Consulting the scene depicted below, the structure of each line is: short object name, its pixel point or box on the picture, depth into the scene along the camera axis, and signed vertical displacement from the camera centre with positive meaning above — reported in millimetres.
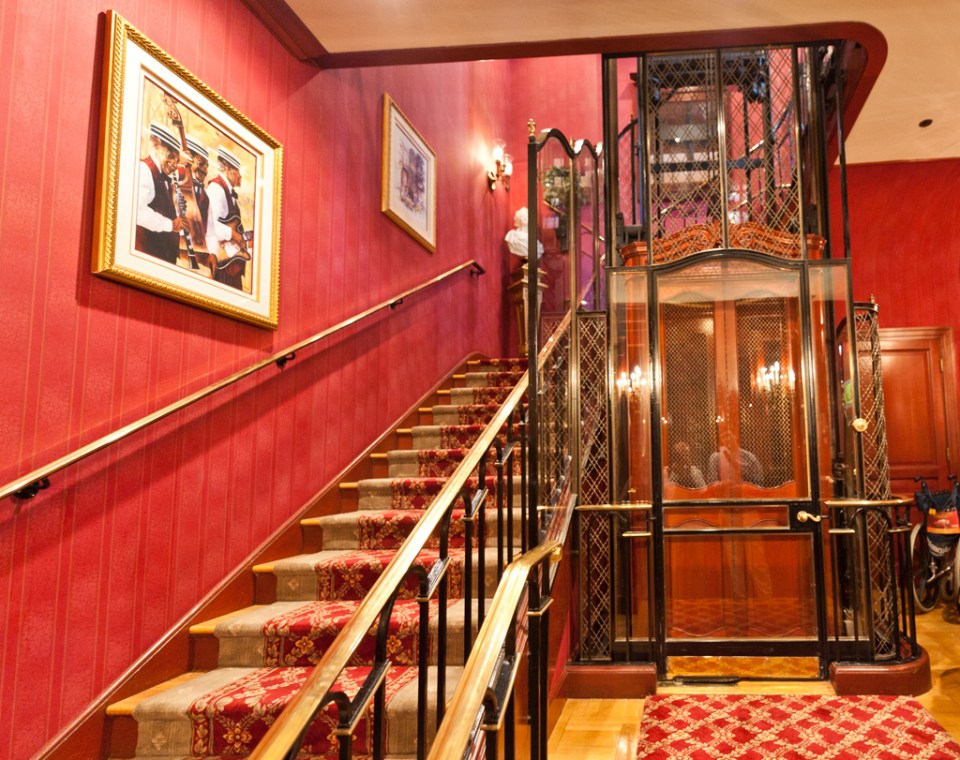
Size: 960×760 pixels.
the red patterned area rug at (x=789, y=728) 2885 -1144
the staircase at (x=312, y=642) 2174 -646
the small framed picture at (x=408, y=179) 4684 +1954
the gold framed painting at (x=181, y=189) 2412 +1033
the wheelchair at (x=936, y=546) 5168 -604
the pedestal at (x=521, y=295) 7238 +1701
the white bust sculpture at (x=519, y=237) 7602 +2345
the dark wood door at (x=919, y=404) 5785 +472
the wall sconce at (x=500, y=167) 7336 +3061
